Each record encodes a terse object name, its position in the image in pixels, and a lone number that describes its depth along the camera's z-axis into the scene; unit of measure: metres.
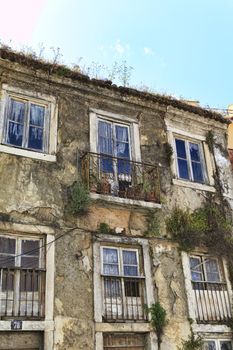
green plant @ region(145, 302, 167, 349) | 8.72
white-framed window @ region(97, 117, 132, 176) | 10.15
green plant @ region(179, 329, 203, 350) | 8.91
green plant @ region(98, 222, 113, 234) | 9.12
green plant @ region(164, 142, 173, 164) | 11.02
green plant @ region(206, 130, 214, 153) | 12.00
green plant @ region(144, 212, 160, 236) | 9.73
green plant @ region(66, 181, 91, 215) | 8.91
